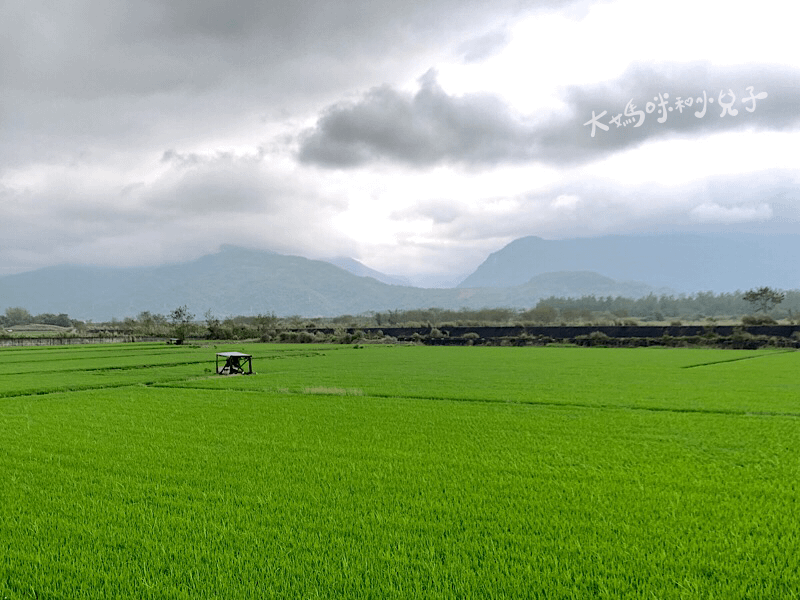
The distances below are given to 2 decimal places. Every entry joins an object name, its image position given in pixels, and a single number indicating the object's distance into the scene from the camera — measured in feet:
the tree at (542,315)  477.20
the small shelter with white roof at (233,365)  99.50
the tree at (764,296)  356.01
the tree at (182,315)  308.19
